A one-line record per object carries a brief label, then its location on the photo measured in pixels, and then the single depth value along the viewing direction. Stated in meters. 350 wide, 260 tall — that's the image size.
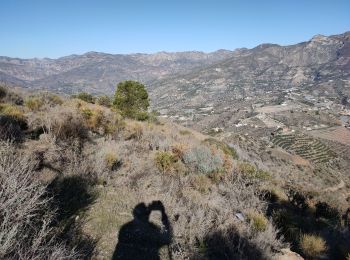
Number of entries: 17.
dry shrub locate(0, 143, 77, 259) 3.19
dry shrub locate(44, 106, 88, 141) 8.59
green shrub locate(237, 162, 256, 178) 10.92
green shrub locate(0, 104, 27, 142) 7.61
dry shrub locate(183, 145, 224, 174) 10.23
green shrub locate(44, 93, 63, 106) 14.64
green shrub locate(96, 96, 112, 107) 26.62
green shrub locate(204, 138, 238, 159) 18.50
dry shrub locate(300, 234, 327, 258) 5.83
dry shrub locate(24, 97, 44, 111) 12.56
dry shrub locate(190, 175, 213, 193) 8.25
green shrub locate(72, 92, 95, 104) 26.43
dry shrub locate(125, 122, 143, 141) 12.23
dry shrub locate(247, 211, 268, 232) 6.26
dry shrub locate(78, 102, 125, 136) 11.65
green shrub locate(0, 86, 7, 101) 14.35
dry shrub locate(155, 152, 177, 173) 8.98
